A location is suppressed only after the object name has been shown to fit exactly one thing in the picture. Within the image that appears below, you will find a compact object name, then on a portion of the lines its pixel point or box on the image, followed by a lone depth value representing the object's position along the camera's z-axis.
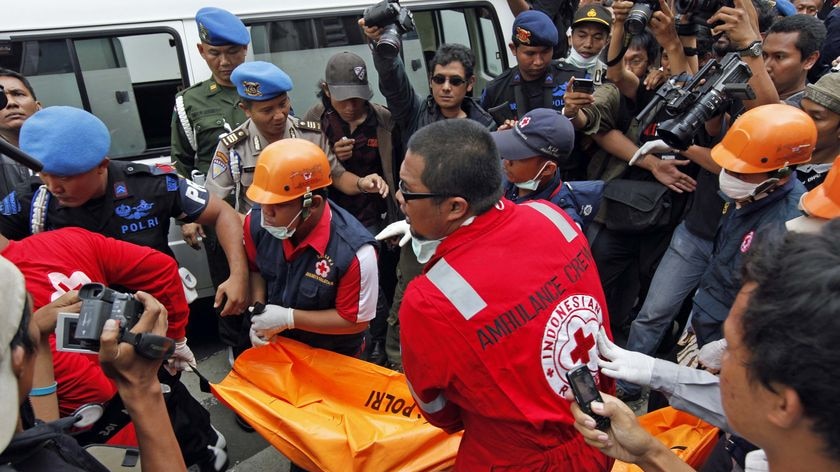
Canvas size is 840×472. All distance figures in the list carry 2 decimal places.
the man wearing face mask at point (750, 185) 2.47
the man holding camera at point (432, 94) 3.60
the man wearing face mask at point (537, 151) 2.79
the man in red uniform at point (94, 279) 1.91
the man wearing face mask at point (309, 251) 2.45
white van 3.46
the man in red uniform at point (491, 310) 1.57
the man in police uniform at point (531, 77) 3.79
